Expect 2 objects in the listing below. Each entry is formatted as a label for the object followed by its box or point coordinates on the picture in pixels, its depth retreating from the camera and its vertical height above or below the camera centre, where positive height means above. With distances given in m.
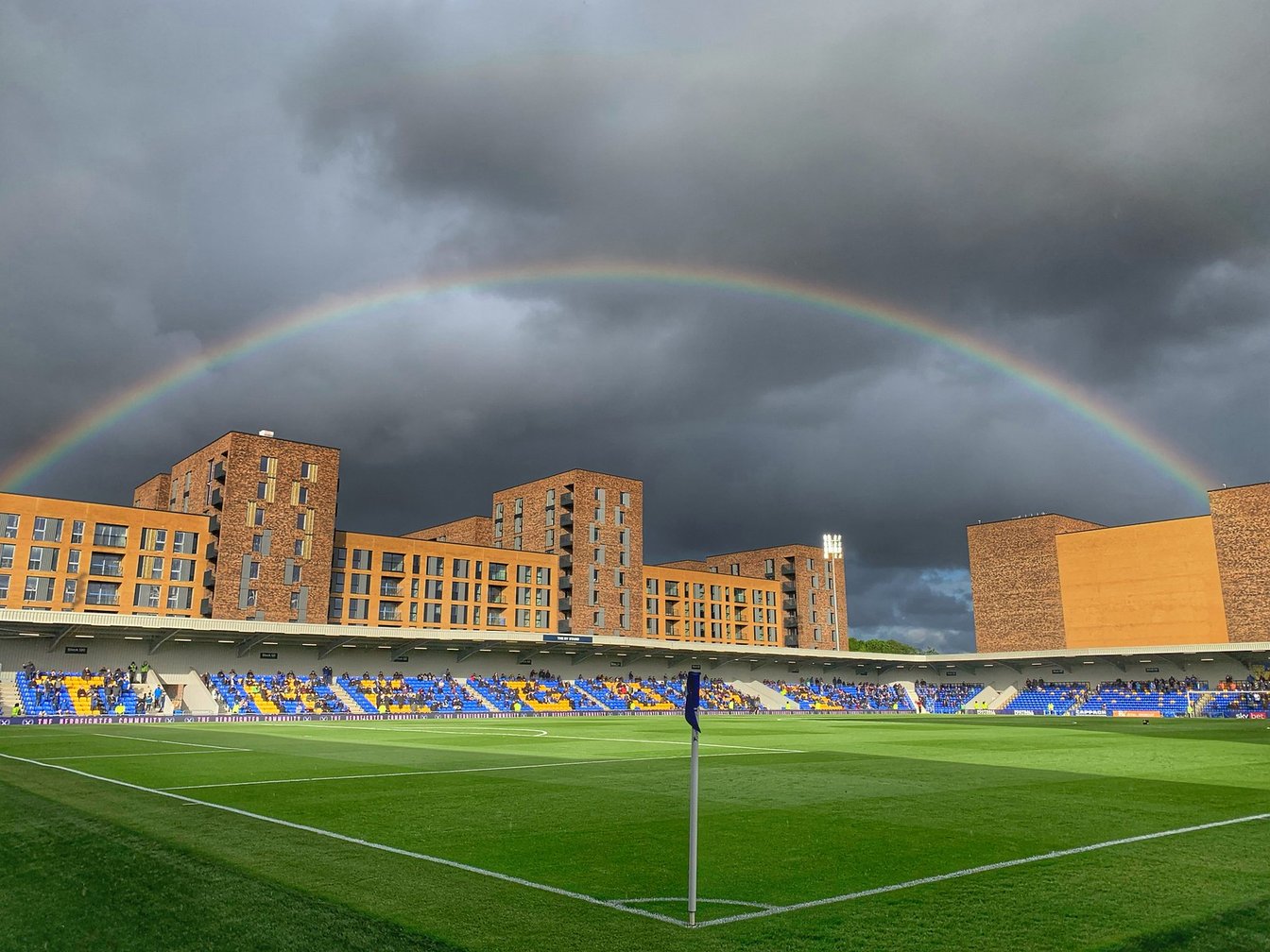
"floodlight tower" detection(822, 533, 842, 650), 141.00 +17.85
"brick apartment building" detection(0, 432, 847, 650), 78.88 +10.80
